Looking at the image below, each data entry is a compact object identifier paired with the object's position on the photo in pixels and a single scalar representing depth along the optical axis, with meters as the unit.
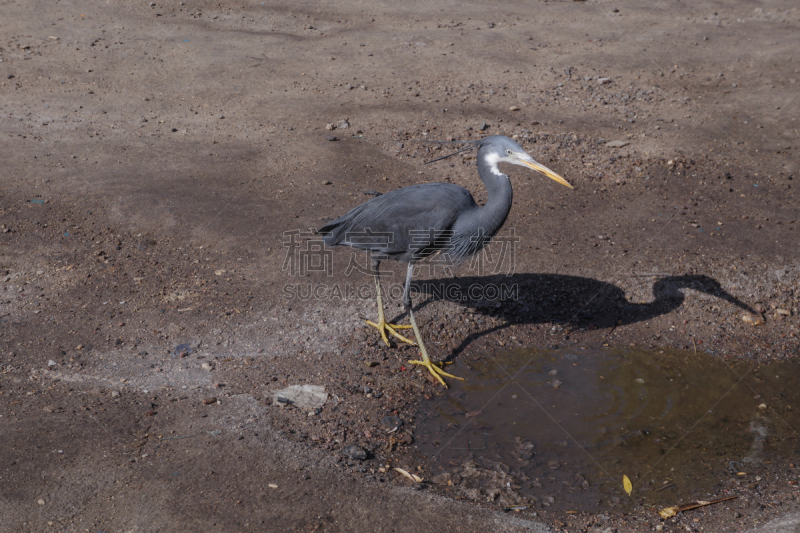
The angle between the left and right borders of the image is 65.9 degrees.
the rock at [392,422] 4.55
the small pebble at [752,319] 5.80
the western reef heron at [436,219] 4.95
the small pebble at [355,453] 4.17
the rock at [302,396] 4.62
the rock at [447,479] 4.08
